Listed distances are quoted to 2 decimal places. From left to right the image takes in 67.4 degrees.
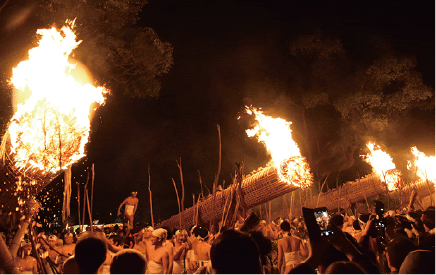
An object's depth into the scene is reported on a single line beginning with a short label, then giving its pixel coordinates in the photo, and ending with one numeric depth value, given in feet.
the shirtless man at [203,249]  21.32
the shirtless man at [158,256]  18.58
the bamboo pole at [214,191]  29.32
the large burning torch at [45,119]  19.79
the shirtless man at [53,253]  25.55
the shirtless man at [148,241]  19.22
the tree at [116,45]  36.73
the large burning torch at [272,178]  26.58
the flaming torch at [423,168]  54.95
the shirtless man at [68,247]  25.00
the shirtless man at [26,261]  21.65
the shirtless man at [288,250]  20.43
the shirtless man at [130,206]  38.83
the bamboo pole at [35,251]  12.80
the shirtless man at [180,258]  21.56
